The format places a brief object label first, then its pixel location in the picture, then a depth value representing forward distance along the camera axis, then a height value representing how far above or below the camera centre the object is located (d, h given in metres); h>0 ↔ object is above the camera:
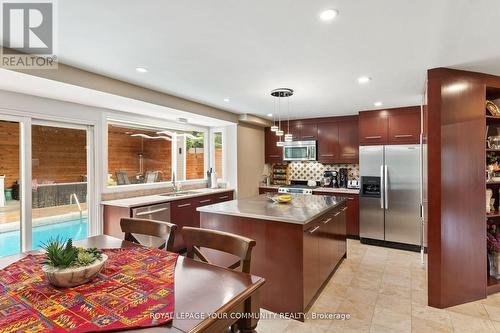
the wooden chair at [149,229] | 1.77 -0.44
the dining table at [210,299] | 0.93 -0.54
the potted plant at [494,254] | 2.82 -0.97
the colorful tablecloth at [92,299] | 0.90 -0.52
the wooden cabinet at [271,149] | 5.81 +0.41
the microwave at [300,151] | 5.34 +0.35
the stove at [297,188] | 5.05 -0.41
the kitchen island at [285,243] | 2.28 -0.71
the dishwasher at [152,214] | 3.28 -0.59
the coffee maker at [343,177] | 5.23 -0.20
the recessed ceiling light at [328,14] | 1.60 +0.95
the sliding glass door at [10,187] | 2.69 -0.18
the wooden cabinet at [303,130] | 5.39 +0.77
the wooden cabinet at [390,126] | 4.22 +0.68
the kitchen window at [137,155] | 3.84 +0.22
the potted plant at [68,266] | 1.14 -0.44
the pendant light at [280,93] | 3.25 +0.96
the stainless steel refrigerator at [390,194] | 4.05 -0.44
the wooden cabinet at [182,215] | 3.75 -0.70
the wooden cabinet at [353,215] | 4.61 -0.85
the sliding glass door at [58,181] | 2.98 -0.15
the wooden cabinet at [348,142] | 4.96 +0.48
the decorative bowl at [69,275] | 1.13 -0.46
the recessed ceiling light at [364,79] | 2.84 +0.98
